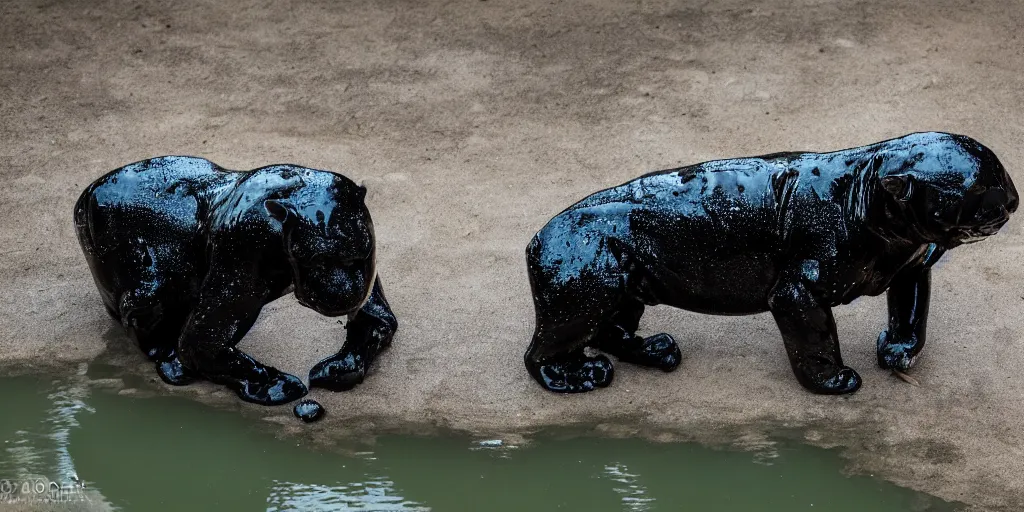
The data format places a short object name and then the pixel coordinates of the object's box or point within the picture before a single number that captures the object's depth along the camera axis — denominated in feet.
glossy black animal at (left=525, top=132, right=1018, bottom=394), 34.60
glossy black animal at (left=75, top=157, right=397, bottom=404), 36.09
